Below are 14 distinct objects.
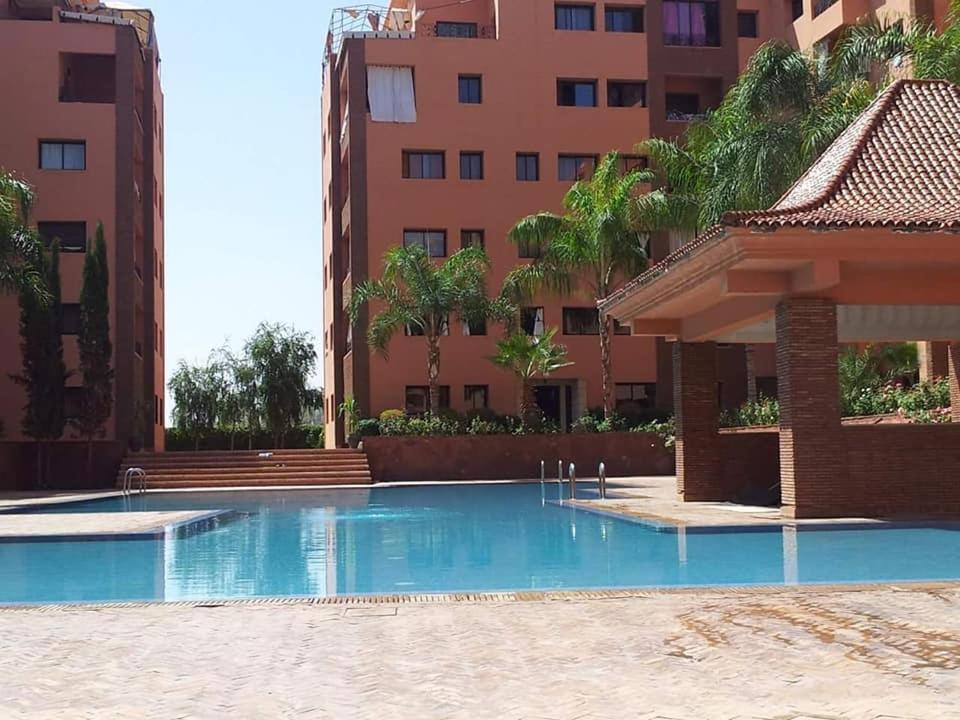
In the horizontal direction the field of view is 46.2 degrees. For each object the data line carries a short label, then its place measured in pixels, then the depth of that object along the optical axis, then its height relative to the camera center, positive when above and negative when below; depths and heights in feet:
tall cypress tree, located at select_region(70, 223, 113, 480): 113.60 +9.10
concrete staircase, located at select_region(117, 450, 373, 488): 110.11 -3.92
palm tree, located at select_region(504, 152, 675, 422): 107.14 +18.25
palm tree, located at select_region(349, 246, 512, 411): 112.06 +12.98
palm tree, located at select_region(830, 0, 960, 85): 83.05 +30.17
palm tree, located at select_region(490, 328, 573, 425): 111.45 +6.55
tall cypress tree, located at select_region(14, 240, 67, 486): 110.63 +6.52
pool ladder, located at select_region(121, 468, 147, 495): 99.47 -4.63
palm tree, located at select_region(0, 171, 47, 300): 94.58 +16.46
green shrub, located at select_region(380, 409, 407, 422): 119.75 +1.30
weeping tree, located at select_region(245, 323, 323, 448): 170.91 +7.90
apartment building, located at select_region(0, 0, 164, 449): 128.67 +31.37
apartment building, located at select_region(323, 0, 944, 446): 131.75 +35.75
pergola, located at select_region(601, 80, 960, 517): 49.73 +6.82
